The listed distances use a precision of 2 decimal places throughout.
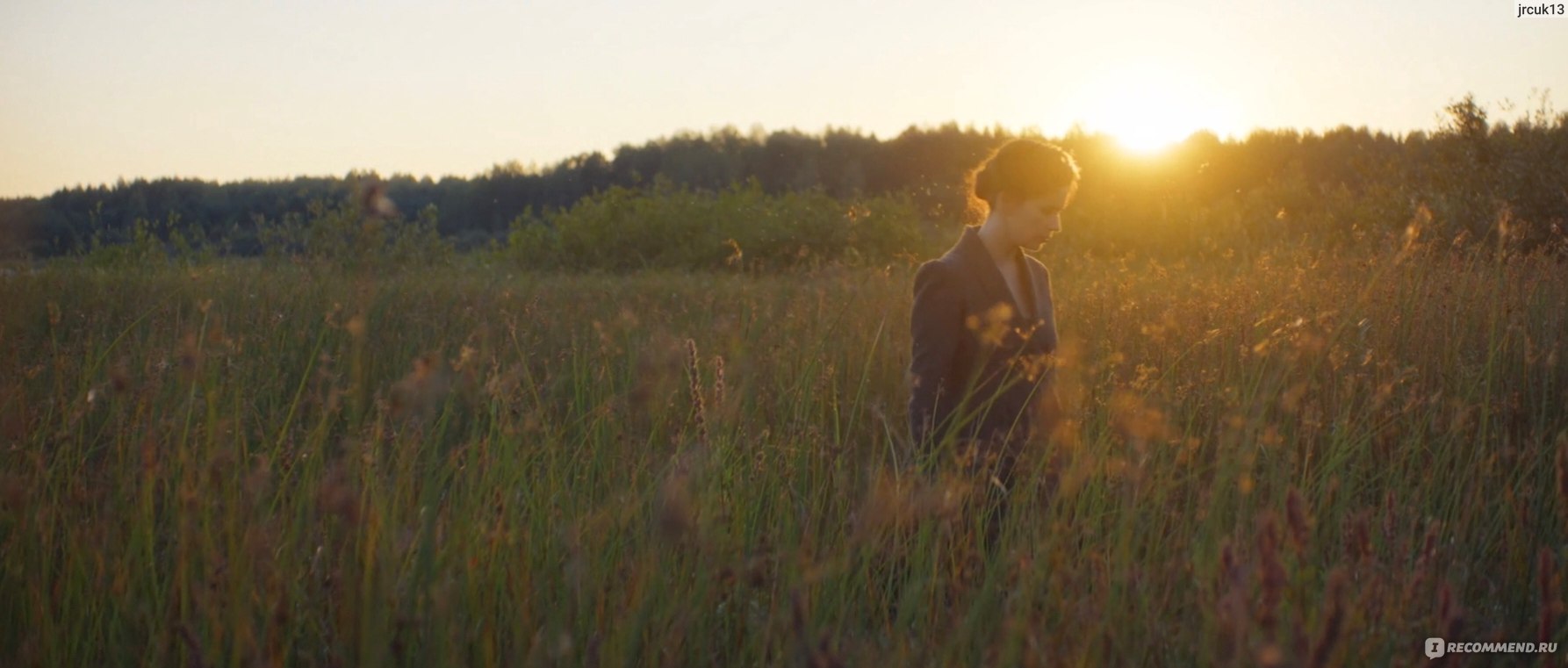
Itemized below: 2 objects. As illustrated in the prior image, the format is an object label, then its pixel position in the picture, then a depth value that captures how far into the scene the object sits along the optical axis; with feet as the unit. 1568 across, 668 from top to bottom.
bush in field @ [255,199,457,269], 32.91
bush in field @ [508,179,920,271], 54.70
